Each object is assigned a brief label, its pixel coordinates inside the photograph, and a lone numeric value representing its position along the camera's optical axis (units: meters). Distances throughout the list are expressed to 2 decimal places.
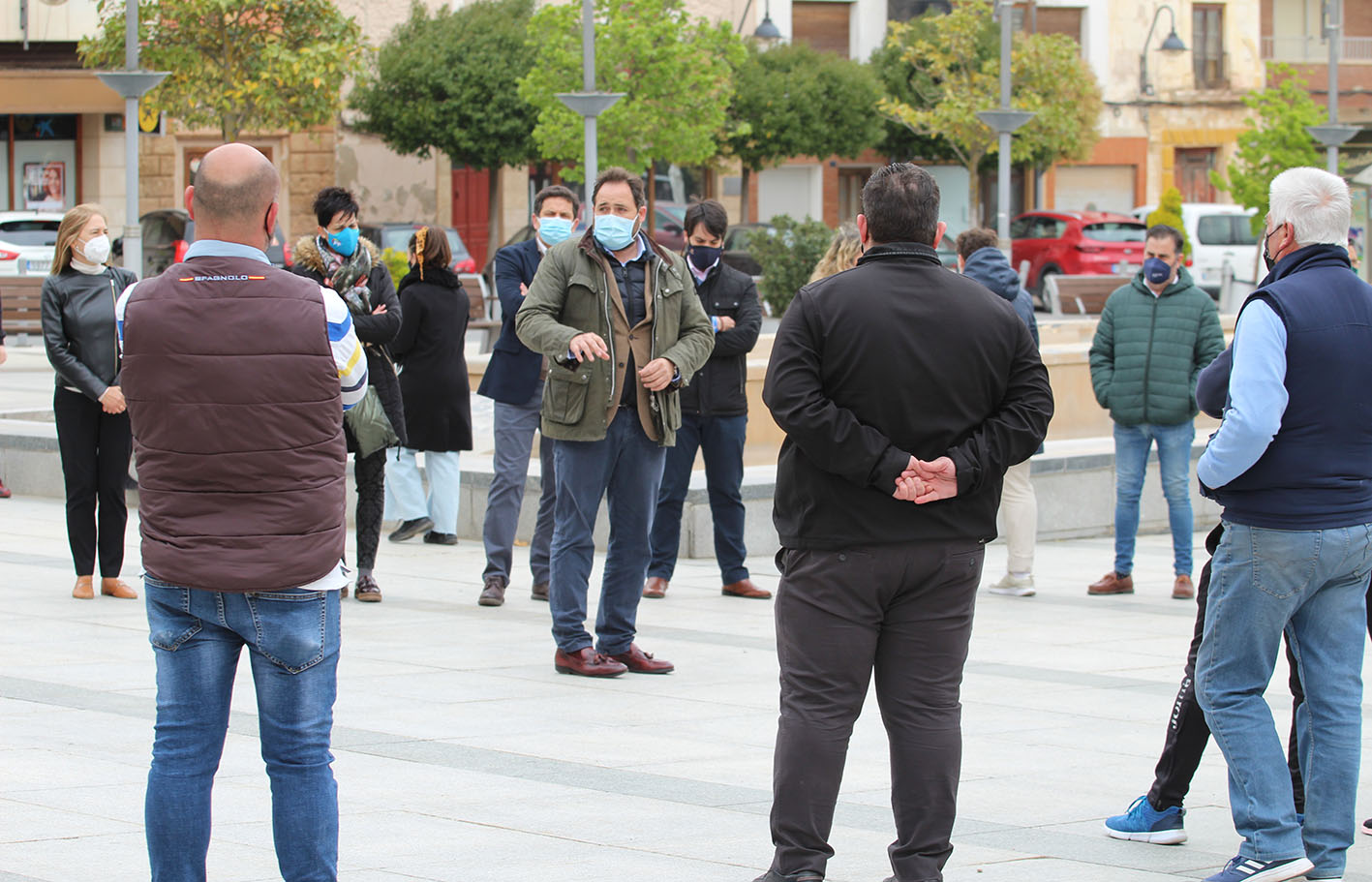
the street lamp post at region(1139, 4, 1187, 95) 46.64
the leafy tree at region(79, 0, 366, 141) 30.80
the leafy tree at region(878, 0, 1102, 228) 40.44
